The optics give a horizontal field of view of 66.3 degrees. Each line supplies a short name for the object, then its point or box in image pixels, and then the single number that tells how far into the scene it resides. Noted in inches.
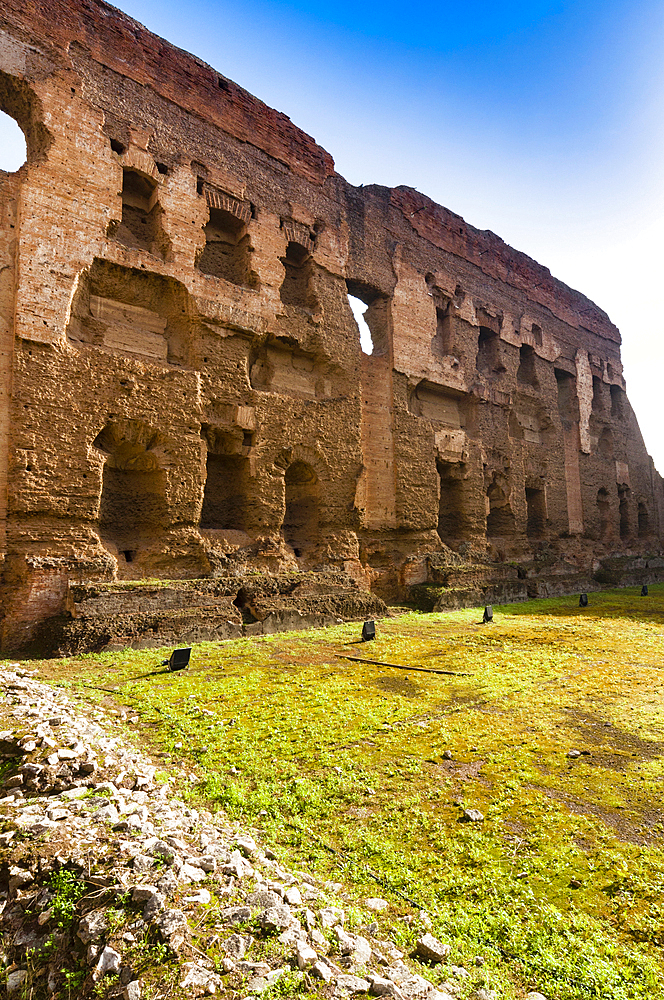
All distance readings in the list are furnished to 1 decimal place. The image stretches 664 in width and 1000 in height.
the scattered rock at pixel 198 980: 53.1
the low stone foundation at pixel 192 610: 247.1
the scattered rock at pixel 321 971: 55.2
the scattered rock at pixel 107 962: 55.5
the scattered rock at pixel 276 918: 62.3
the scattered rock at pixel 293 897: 67.6
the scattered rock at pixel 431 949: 60.2
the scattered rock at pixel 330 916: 64.5
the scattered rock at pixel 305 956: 57.0
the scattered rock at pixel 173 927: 58.3
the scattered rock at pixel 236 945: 58.1
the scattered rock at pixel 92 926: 60.1
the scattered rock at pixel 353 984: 54.1
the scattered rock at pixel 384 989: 53.8
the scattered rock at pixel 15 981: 57.8
